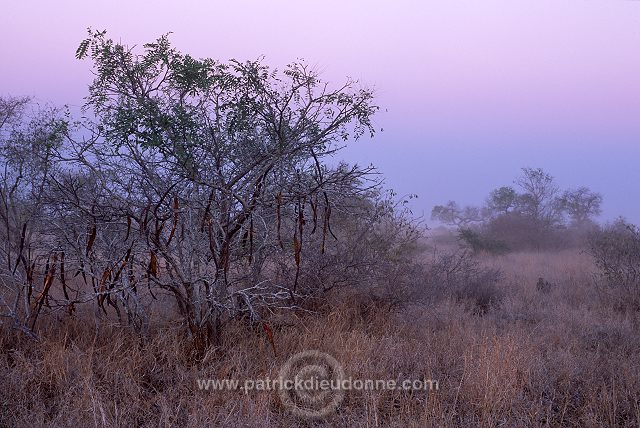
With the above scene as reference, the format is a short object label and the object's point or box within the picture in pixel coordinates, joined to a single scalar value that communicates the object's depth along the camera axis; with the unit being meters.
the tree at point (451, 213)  54.12
